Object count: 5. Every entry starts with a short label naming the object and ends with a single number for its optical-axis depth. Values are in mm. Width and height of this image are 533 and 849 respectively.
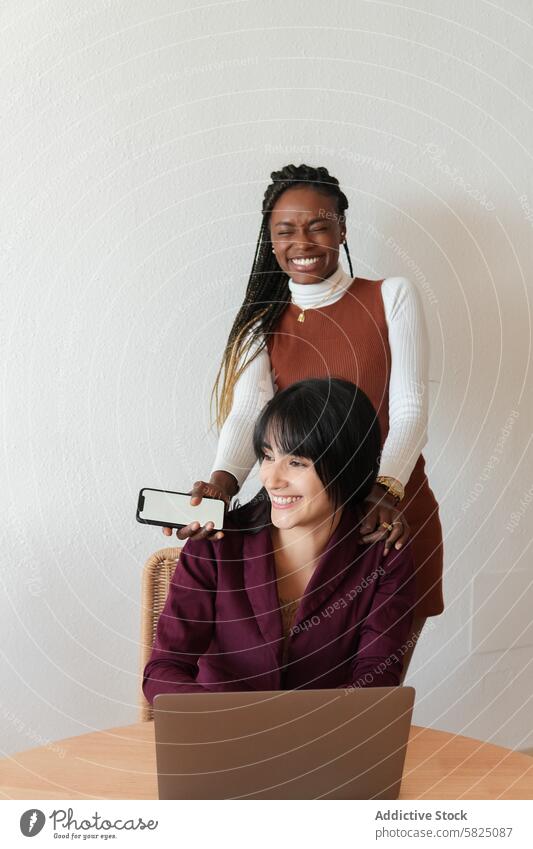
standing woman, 1386
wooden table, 957
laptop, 830
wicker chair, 1447
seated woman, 1198
